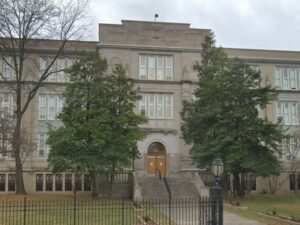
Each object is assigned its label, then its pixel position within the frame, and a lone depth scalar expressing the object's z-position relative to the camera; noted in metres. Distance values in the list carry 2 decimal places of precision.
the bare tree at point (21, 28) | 36.39
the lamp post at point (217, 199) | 18.38
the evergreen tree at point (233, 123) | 35.19
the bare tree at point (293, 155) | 46.25
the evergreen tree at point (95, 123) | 32.75
